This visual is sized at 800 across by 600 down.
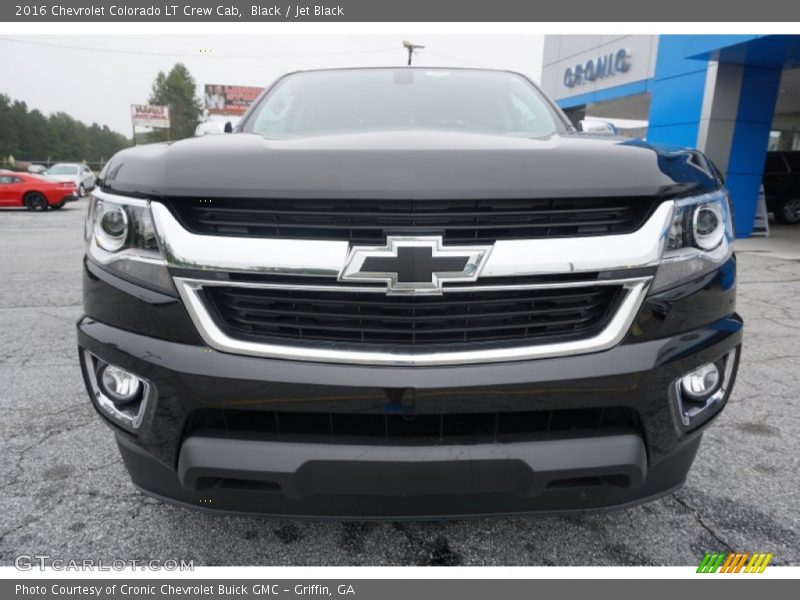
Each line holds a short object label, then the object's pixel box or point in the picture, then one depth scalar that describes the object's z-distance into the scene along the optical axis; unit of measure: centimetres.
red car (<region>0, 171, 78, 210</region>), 1820
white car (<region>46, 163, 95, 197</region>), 2384
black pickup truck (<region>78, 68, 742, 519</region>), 138
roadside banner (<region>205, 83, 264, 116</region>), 5959
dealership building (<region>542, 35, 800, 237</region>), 924
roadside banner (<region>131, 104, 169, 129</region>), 5076
